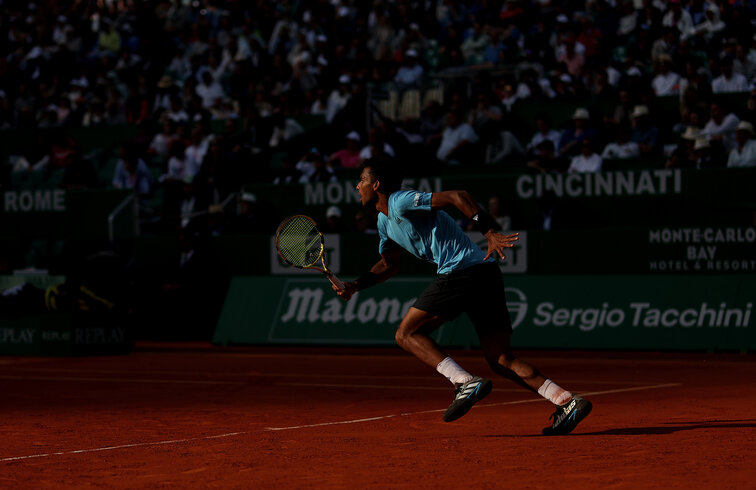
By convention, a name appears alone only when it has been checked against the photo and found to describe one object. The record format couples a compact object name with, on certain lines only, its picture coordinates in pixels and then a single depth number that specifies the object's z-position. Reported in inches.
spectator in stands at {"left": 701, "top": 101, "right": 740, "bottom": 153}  713.0
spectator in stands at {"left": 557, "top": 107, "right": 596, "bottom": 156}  763.4
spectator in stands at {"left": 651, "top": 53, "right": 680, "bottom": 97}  807.1
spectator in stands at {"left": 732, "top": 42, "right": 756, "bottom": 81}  789.2
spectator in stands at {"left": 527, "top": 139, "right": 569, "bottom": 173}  741.9
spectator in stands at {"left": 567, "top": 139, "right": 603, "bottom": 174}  727.7
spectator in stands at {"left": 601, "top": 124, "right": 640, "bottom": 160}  747.4
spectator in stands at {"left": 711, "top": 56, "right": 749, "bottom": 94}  776.9
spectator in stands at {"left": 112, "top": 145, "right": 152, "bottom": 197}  910.4
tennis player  313.9
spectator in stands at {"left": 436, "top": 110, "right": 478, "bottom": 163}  811.4
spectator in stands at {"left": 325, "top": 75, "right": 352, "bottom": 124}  916.6
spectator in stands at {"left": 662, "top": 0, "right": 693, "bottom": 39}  869.8
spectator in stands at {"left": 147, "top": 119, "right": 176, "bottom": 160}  964.0
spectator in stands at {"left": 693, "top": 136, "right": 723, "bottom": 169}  703.1
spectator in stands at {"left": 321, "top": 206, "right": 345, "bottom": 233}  759.7
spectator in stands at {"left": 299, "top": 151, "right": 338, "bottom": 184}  813.2
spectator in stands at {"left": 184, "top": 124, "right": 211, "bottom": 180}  913.5
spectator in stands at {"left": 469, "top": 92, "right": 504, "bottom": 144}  810.2
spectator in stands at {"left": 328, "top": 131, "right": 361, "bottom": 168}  839.1
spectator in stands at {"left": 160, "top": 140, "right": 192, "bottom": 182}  912.3
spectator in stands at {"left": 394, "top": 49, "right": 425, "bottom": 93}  936.9
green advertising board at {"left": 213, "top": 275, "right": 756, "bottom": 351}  625.3
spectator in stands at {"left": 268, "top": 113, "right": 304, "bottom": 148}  914.7
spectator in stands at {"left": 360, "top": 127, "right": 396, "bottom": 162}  791.1
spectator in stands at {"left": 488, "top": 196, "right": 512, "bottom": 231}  700.0
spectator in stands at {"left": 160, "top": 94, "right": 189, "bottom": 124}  1008.2
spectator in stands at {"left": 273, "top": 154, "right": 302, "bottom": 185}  836.0
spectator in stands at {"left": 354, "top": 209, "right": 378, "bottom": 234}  752.3
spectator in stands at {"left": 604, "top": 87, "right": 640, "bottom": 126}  770.8
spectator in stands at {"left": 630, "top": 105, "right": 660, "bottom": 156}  748.0
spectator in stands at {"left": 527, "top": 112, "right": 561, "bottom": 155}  782.5
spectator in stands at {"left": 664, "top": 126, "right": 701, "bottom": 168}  707.4
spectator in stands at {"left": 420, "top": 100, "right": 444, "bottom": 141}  850.1
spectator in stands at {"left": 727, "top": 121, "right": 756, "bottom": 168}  684.7
